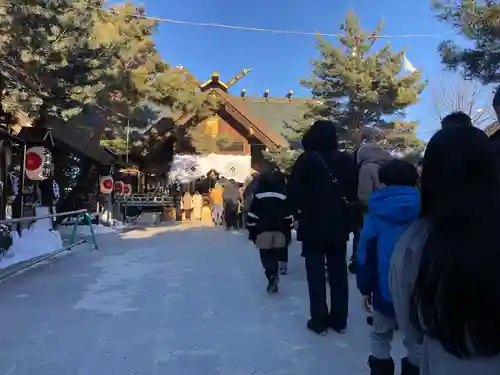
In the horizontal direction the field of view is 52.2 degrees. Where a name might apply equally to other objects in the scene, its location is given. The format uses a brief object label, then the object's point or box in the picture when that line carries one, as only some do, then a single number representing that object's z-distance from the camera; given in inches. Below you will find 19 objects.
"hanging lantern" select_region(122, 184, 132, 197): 772.6
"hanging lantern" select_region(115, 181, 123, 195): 734.5
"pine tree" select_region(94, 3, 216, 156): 463.8
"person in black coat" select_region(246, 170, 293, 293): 235.1
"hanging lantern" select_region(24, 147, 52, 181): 403.2
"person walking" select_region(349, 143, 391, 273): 215.2
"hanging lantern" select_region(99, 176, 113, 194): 661.3
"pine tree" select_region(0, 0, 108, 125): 323.6
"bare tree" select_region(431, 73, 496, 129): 775.5
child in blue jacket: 118.0
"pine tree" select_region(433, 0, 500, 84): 299.7
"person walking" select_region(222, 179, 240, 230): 626.2
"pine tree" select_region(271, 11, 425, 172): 717.3
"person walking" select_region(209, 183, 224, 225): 719.1
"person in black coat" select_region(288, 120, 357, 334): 167.0
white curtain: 895.1
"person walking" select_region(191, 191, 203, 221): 844.6
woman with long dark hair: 55.8
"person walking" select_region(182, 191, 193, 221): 850.7
